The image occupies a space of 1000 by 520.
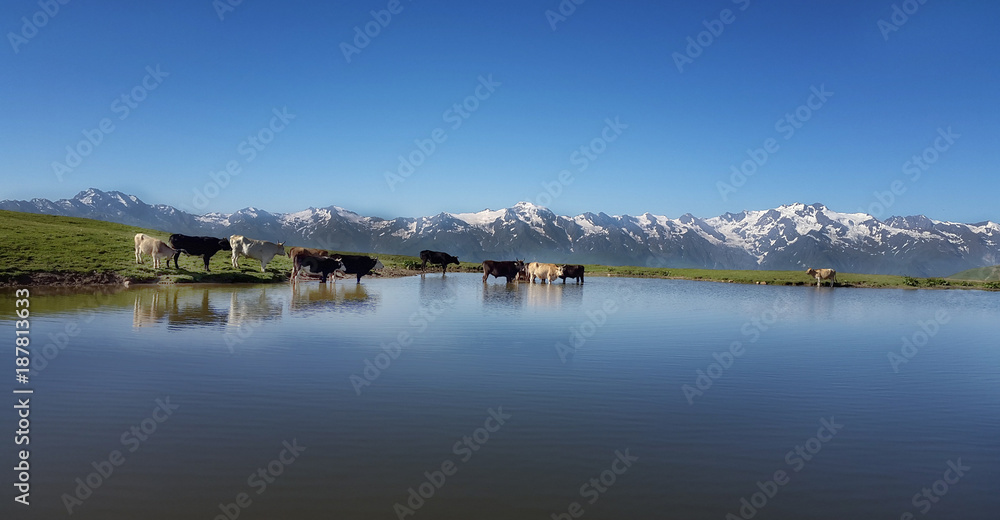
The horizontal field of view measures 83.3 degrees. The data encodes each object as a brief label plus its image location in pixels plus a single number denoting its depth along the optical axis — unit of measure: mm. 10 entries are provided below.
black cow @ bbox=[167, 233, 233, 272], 39344
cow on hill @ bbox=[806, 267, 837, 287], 70500
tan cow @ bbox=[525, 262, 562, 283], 61156
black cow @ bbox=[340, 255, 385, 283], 47625
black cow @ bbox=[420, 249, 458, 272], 74450
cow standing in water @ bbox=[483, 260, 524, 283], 60281
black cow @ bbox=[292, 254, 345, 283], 42188
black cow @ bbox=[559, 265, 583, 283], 62375
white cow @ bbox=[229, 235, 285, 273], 44719
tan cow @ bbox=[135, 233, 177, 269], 36344
